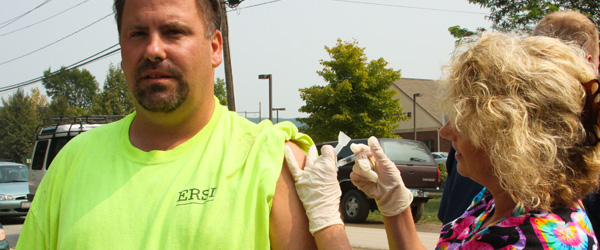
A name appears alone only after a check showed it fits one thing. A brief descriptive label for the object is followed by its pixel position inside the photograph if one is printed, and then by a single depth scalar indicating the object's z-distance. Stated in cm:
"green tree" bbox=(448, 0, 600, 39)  1173
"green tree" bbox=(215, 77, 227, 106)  5732
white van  1122
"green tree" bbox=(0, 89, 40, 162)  5600
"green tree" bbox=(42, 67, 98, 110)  9025
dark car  1080
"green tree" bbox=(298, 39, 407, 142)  2250
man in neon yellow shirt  173
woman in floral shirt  155
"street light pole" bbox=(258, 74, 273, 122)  2479
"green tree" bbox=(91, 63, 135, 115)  4062
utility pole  1422
